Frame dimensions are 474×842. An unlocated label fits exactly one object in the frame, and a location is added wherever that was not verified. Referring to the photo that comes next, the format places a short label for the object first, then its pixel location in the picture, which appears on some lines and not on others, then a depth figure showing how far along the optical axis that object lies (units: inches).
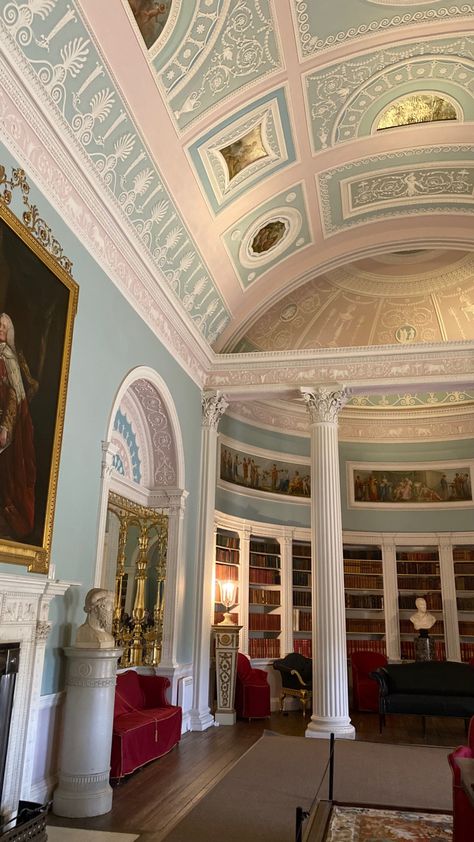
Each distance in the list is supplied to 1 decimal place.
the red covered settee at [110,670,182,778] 251.0
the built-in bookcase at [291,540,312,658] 524.4
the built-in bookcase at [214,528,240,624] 482.0
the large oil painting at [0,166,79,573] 206.7
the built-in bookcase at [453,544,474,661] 539.2
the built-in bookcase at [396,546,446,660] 542.6
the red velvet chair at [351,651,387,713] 477.4
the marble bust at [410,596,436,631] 526.6
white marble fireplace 195.4
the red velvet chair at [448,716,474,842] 165.9
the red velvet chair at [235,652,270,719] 426.0
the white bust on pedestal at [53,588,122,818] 216.4
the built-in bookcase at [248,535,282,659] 503.2
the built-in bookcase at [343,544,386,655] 549.6
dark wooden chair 455.8
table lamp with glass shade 469.4
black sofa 391.5
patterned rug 197.0
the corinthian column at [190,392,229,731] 385.4
